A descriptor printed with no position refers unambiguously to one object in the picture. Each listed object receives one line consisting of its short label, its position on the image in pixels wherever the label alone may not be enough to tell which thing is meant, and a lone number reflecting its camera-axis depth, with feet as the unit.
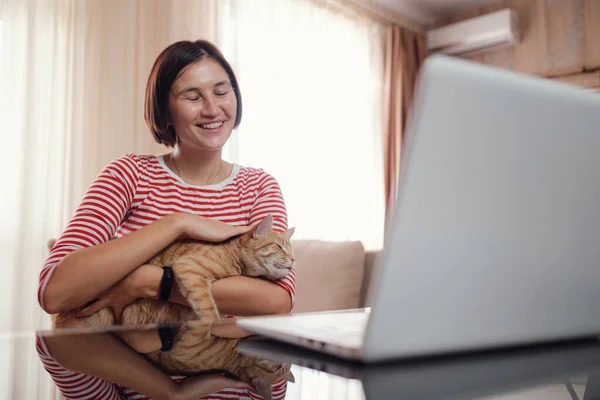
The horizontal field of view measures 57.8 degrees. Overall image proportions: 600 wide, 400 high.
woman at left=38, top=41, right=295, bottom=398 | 3.46
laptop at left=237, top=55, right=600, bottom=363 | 1.25
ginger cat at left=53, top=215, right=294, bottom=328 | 3.45
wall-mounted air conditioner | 11.84
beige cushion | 6.64
